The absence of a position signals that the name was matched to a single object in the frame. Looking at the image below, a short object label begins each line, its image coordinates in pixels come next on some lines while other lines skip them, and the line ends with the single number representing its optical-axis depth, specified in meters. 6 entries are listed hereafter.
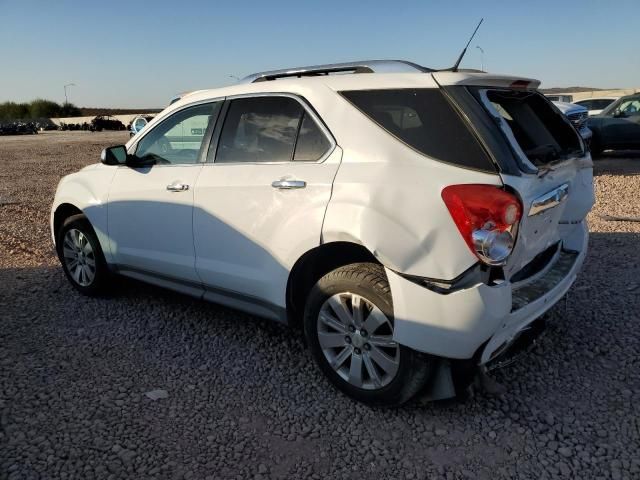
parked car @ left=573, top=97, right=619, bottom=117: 19.58
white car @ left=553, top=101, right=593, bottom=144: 11.91
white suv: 2.47
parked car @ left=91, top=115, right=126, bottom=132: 59.19
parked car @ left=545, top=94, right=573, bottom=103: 17.25
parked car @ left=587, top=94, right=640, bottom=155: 13.08
